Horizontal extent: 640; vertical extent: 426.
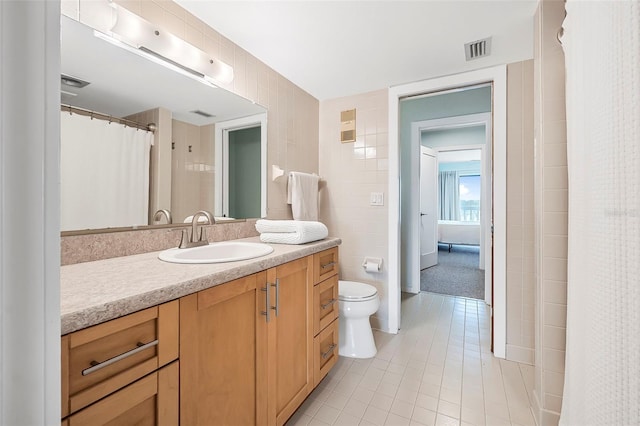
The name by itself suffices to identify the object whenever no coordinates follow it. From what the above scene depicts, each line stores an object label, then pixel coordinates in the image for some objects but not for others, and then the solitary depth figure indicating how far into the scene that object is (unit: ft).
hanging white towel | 7.07
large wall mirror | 3.44
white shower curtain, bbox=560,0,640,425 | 2.18
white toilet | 6.24
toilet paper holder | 7.66
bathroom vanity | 2.06
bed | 18.02
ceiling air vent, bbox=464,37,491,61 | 5.69
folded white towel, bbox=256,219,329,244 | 4.88
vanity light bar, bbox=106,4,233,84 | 3.82
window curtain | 24.13
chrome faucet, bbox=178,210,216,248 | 4.33
